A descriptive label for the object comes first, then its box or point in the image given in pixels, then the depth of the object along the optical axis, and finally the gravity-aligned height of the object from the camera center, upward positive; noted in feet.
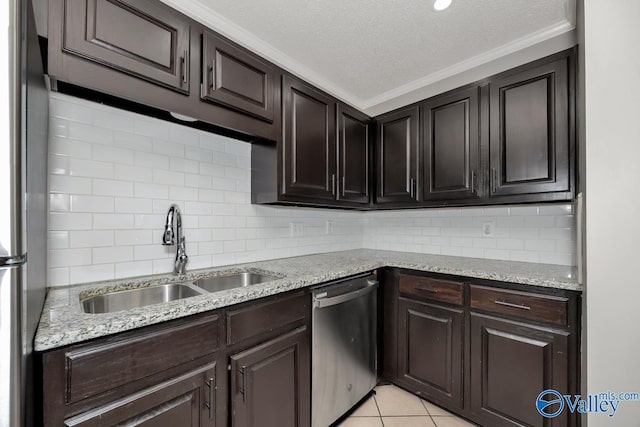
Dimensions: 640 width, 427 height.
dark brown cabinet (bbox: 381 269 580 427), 4.66 -2.64
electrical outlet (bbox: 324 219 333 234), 8.57 -0.42
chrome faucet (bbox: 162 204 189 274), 5.01 -0.58
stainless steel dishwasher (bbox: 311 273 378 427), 5.12 -2.81
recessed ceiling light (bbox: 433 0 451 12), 4.78 +3.80
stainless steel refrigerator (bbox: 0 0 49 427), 1.91 -0.01
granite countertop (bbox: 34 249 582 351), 2.73 -1.18
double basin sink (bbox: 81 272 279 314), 4.12 -1.38
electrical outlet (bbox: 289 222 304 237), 7.52 -0.42
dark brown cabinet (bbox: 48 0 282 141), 3.30 +2.21
